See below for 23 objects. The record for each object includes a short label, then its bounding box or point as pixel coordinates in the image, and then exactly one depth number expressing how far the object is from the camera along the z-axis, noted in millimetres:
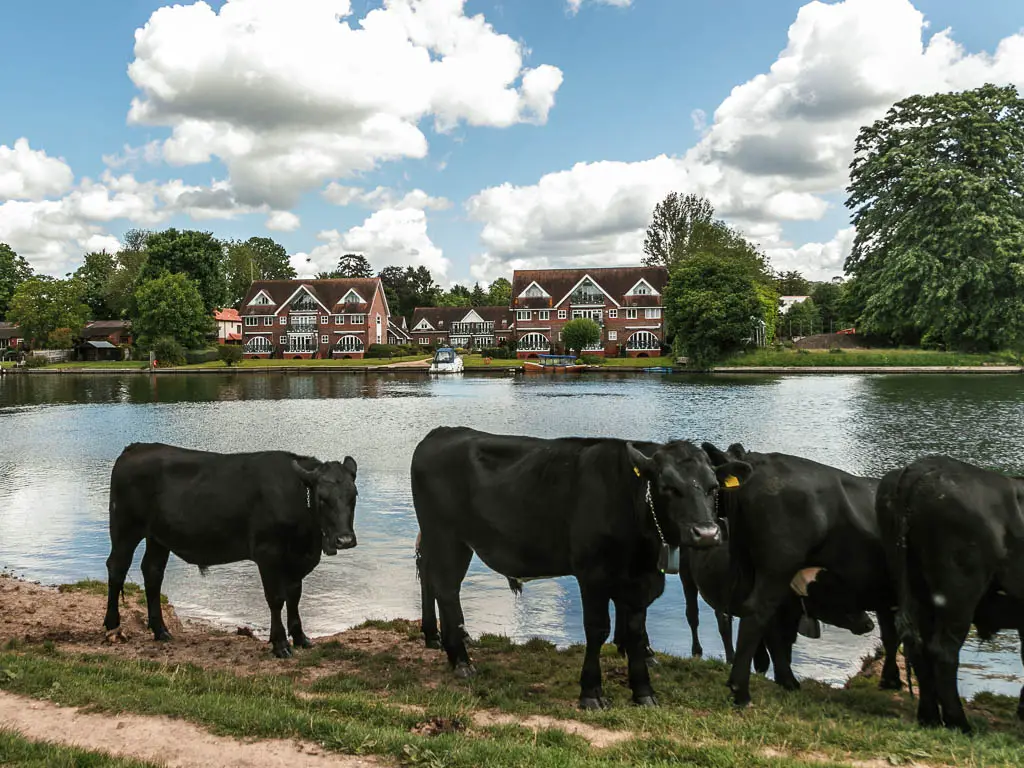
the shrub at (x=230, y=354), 98062
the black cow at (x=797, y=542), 7305
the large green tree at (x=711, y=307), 82062
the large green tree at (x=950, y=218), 65500
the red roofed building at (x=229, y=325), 131125
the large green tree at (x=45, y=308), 104438
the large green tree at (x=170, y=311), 94250
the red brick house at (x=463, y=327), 128250
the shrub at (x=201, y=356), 98125
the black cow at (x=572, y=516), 6766
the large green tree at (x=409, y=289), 159150
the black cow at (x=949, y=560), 6512
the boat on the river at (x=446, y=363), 86600
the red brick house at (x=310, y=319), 112062
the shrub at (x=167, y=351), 94688
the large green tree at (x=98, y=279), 132750
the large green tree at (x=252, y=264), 141500
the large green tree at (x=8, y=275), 124762
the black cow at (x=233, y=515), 8914
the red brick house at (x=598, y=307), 105562
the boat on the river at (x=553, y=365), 91375
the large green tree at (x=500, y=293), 158750
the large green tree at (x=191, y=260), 103000
